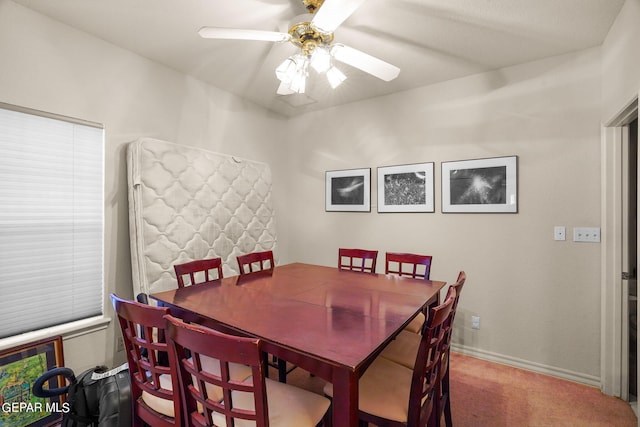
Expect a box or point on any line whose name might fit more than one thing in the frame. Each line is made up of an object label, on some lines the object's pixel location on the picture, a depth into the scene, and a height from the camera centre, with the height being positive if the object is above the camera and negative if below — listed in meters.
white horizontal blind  1.89 -0.05
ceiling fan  1.62 +0.95
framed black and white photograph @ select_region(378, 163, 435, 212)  3.11 +0.25
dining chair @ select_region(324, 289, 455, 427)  1.19 -0.80
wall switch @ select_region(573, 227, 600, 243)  2.37 -0.20
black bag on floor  1.43 -0.91
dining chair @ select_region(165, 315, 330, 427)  0.91 -0.61
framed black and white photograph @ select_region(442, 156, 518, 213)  2.70 +0.24
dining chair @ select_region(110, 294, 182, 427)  1.19 -0.69
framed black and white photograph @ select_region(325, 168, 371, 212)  3.49 +0.26
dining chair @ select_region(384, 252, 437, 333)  2.10 -0.42
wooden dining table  1.04 -0.50
